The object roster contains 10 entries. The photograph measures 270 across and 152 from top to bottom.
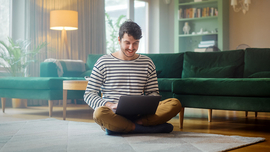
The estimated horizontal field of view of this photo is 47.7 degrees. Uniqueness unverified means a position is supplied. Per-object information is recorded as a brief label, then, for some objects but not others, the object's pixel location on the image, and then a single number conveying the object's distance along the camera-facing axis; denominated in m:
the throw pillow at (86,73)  4.24
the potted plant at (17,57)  4.41
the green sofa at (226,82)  2.32
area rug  1.71
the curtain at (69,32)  4.96
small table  3.05
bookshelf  5.94
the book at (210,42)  6.04
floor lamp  4.79
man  2.03
